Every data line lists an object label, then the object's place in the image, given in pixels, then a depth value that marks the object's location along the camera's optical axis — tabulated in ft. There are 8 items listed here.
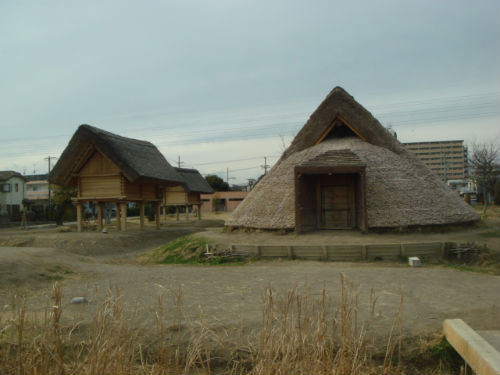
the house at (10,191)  145.28
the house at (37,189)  202.66
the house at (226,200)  181.78
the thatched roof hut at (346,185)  47.39
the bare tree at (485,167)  100.83
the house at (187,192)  112.57
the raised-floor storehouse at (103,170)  62.95
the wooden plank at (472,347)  13.82
